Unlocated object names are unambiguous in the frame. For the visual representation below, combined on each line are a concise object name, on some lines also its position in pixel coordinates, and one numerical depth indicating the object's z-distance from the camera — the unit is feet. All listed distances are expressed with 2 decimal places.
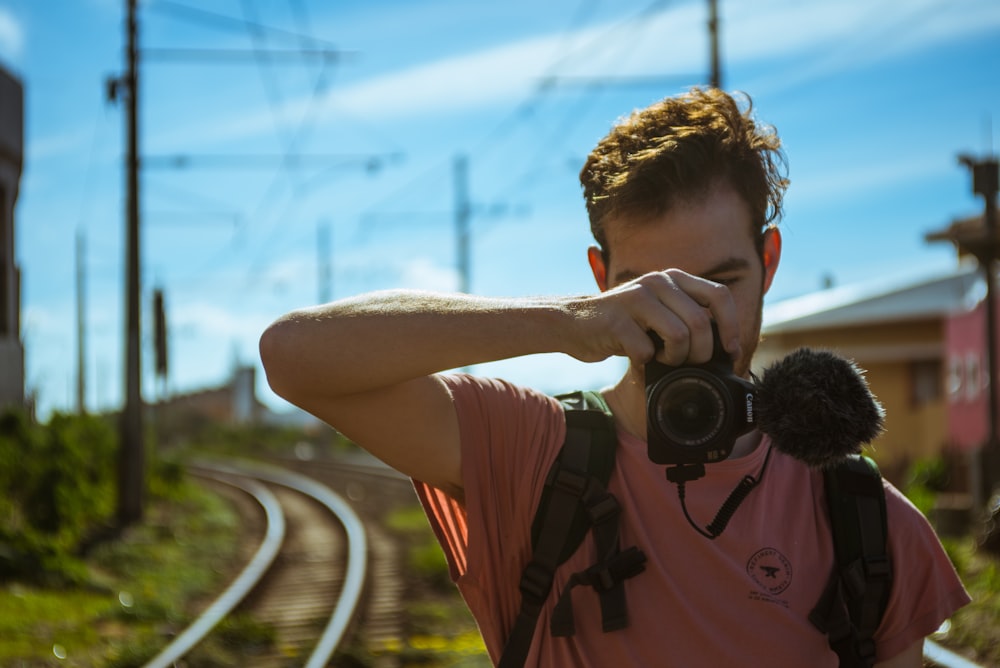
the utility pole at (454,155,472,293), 95.15
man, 6.74
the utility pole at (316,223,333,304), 130.93
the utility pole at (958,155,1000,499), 41.63
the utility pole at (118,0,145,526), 53.06
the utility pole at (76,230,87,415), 105.50
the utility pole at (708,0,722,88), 46.26
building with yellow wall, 93.30
